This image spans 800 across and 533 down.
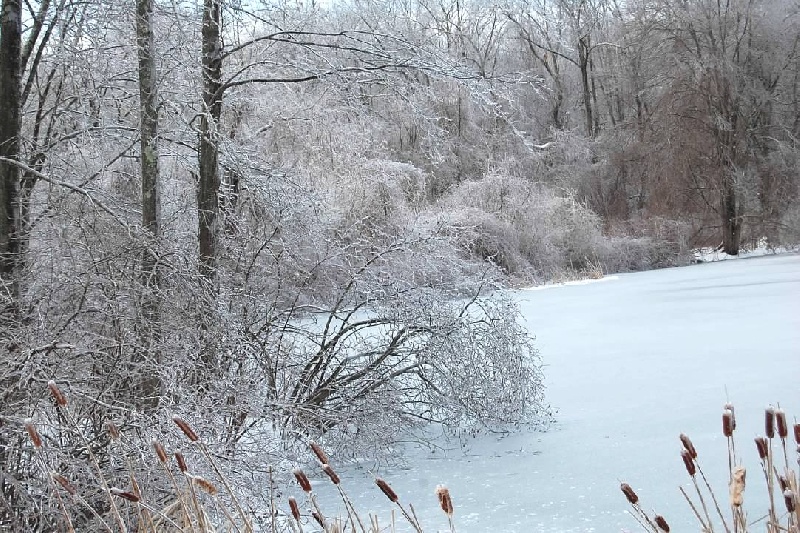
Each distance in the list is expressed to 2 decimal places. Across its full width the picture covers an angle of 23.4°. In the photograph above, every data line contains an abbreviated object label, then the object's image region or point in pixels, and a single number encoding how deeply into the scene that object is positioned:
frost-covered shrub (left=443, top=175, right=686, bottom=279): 62.85
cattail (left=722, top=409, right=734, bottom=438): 8.95
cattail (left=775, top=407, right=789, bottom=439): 9.10
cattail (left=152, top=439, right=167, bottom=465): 9.63
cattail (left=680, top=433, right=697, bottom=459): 8.89
